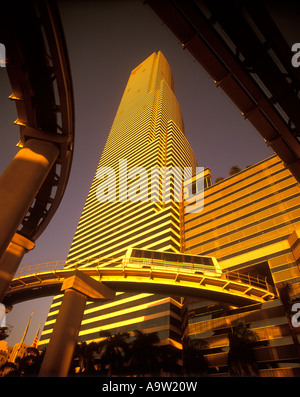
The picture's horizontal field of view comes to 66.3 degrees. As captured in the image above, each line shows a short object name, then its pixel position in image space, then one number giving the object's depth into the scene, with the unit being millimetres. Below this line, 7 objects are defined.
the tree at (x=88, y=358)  33156
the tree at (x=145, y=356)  27859
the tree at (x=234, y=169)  83938
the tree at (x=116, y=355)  29484
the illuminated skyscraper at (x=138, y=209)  59656
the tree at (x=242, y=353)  27609
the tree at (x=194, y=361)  32312
